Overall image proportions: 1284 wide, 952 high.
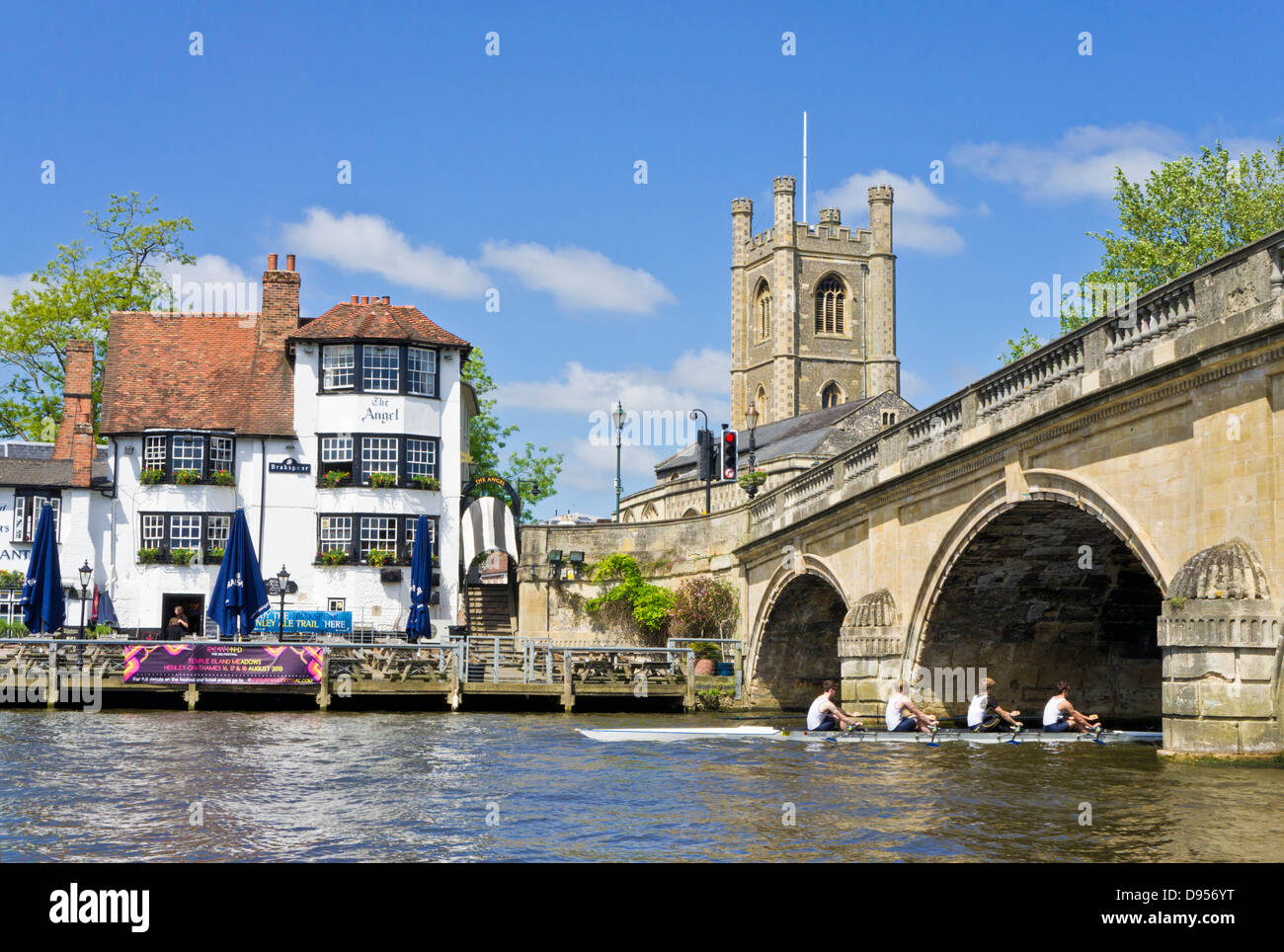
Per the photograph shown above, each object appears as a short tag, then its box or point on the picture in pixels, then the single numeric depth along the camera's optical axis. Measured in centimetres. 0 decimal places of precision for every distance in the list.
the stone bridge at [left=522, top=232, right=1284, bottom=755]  1498
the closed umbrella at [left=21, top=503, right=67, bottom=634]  3144
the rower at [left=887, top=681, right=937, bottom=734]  2262
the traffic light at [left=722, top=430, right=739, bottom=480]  3744
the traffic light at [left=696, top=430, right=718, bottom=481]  4141
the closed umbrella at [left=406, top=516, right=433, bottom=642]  3541
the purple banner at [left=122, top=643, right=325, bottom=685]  3111
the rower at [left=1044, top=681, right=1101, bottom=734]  2216
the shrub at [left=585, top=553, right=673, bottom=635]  4166
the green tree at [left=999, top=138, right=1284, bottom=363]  4506
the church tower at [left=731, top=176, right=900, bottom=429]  8975
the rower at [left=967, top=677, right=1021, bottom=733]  2263
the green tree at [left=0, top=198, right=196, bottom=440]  4884
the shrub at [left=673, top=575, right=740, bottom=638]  3869
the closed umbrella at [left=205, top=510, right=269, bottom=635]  3253
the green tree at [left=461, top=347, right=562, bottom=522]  5491
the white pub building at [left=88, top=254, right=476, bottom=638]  4188
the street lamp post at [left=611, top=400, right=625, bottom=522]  5391
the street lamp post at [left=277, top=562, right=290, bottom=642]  3533
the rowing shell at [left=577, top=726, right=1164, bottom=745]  2191
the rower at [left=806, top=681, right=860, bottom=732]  2318
